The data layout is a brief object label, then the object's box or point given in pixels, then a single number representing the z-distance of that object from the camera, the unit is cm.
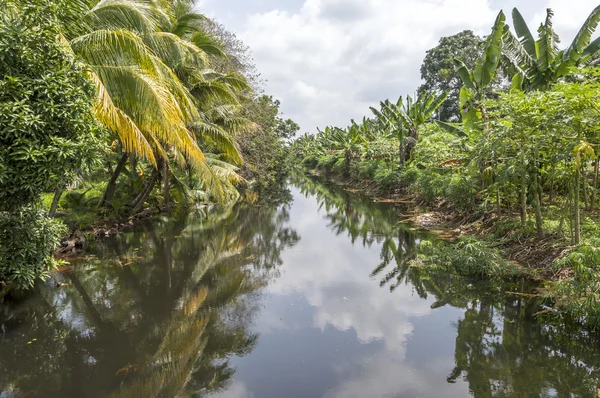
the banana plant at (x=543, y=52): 976
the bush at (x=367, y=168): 2439
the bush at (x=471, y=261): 748
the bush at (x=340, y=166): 3297
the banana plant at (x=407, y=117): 1817
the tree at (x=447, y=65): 3229
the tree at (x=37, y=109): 442
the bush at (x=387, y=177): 2029
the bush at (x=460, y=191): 1169
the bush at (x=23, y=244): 536
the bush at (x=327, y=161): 3760
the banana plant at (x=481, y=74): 1030
